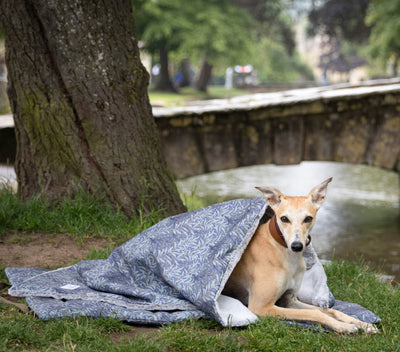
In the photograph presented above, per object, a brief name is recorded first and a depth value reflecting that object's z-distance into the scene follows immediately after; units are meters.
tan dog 3.67
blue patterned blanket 3.80
